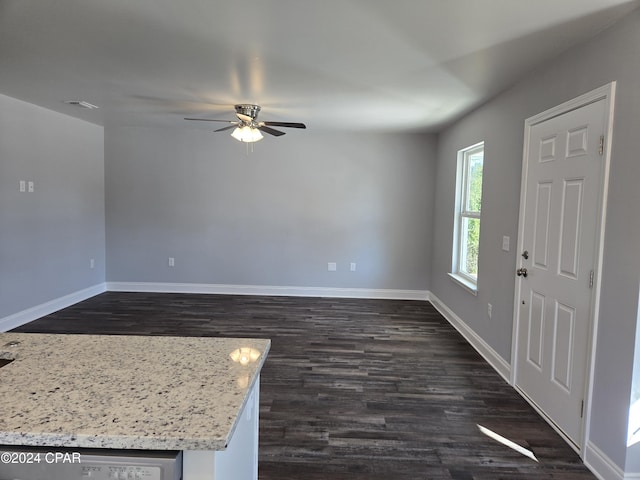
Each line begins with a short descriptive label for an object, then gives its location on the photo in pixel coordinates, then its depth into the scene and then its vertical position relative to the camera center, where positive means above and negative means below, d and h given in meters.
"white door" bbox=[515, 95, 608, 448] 2.21 -0.25
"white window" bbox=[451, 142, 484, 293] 4.32 +0.02
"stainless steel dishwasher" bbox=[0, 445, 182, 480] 0.85 -0.55
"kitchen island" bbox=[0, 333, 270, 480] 0.84 -0.48
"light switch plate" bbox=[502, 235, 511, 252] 3.26 -0.20
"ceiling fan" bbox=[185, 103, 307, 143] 3.72 +0.83
